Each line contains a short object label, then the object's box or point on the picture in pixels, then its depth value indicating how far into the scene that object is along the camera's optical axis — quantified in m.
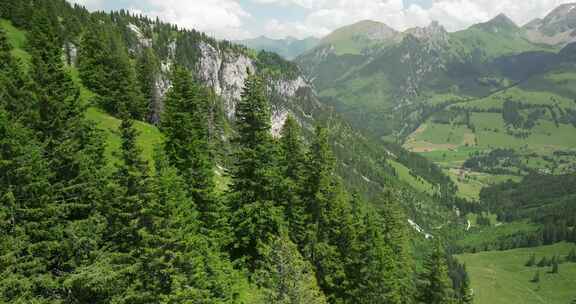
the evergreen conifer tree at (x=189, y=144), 35.94
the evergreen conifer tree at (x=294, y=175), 36.78
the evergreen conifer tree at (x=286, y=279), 24.77
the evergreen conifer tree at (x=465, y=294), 50.28
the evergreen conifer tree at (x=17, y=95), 35.06
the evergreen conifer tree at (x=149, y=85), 86.81
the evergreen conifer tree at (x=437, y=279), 43.00
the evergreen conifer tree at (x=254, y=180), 35.06
